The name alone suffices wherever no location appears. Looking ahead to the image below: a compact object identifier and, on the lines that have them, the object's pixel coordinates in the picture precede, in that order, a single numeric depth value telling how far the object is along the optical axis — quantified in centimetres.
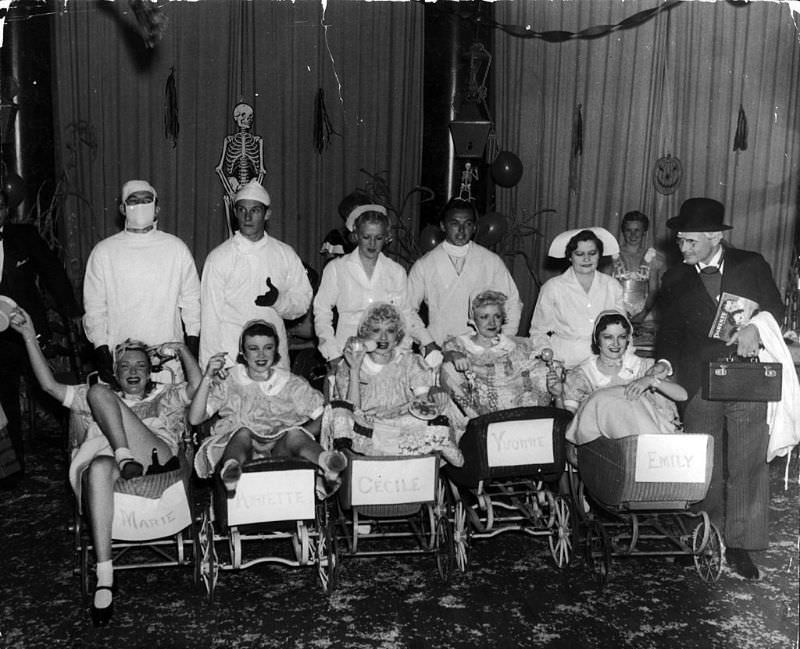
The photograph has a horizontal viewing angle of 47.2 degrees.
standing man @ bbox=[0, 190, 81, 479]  574
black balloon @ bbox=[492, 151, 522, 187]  927
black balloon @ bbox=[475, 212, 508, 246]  872
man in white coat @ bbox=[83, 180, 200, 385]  539
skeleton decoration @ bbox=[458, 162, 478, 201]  932
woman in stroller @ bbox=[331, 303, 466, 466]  476
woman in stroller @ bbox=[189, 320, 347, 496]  467
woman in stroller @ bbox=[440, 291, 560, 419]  529
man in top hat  480
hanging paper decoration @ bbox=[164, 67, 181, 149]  958
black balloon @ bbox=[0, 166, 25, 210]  780
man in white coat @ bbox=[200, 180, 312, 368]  557
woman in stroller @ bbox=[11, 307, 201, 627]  424
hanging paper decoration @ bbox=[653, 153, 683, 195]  1020
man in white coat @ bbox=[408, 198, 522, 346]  621
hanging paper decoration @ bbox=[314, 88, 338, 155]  981
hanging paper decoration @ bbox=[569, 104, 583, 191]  1012
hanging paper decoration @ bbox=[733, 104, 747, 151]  1003
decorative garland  935
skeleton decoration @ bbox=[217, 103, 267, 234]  967
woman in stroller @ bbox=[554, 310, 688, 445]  470
